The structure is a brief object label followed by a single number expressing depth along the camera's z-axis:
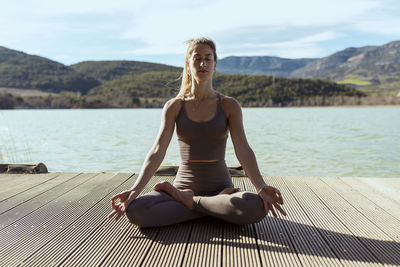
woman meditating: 2.04
